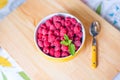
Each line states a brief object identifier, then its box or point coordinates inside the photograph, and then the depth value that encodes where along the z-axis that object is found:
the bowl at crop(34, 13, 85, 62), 0.63
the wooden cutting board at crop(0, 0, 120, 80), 0.64
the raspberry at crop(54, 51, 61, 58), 0.63
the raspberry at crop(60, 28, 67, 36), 0.65
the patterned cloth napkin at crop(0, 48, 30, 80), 0.71
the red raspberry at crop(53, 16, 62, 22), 0.67
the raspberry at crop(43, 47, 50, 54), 0.64
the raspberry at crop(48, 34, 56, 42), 0.65
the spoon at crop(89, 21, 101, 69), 0.64
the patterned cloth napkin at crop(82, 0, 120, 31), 0.71
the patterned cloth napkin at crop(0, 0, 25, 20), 0.80
